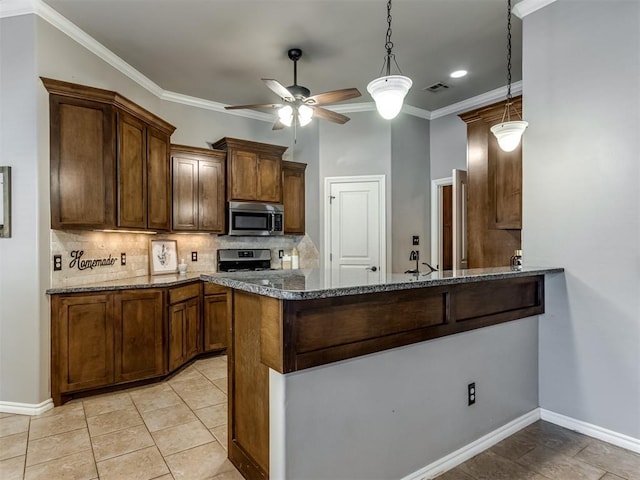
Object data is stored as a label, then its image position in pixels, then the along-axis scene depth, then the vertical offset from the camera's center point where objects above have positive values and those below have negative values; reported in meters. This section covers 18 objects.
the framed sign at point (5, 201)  2.81 +0.30
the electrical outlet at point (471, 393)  2.21 -0.94
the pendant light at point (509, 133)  2.27 +0.66
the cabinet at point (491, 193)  3.09 +0.40
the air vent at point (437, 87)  4.36 +1.83
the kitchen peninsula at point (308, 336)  1.54 -0.48
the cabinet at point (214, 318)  4.08 -0.89
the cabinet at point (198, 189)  4.24 +0.60
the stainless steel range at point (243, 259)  4.77 -0.27
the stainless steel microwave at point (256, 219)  4.62 +0.26
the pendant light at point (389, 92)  2.00 +0.81
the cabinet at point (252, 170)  4.57 +0.88
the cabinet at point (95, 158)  2.95 +0.70
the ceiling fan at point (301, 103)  3.10 +1.22
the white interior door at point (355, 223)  4.91 +0.21
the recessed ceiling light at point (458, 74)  4.02 +1.83
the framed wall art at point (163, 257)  4.12 -0.20
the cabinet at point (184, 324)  3.51 -0.87
